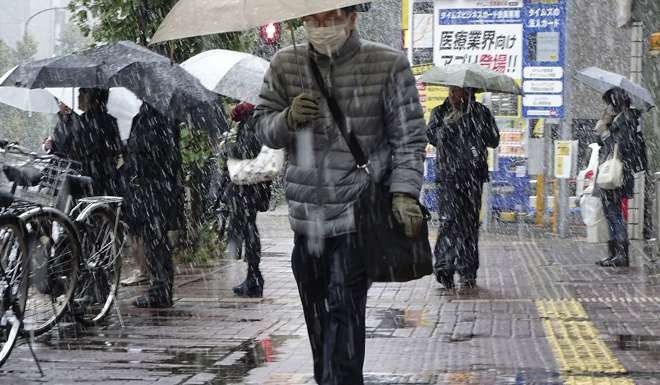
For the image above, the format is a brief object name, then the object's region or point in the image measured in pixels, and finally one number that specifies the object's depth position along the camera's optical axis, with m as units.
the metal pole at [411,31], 22.83
